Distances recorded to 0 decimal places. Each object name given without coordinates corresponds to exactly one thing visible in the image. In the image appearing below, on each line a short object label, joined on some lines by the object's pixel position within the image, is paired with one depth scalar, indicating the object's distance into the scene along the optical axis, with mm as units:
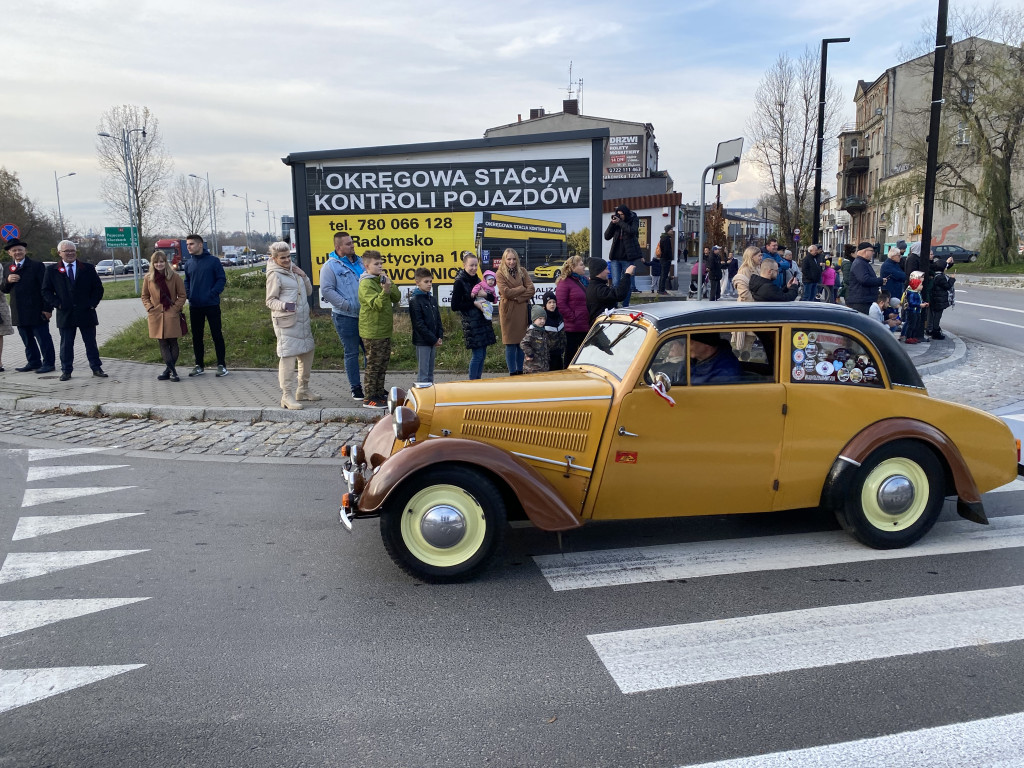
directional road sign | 35844
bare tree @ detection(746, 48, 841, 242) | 34312
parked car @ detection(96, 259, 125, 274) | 59875
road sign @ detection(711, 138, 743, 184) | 9562
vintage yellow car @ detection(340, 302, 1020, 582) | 4449
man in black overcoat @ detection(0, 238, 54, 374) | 11391
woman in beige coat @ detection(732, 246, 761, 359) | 9766
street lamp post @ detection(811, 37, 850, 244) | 23250
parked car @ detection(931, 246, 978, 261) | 45688
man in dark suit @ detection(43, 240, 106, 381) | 10891
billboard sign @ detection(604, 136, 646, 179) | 55250
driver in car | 4820
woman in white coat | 8914
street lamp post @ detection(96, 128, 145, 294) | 34438
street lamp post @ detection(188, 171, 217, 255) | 55900
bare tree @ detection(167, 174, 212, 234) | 51625
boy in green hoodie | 8883
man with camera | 11648
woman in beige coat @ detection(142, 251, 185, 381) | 10609
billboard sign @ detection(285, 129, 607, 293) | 15133
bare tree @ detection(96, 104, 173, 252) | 39031
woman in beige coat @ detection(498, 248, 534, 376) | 9516
